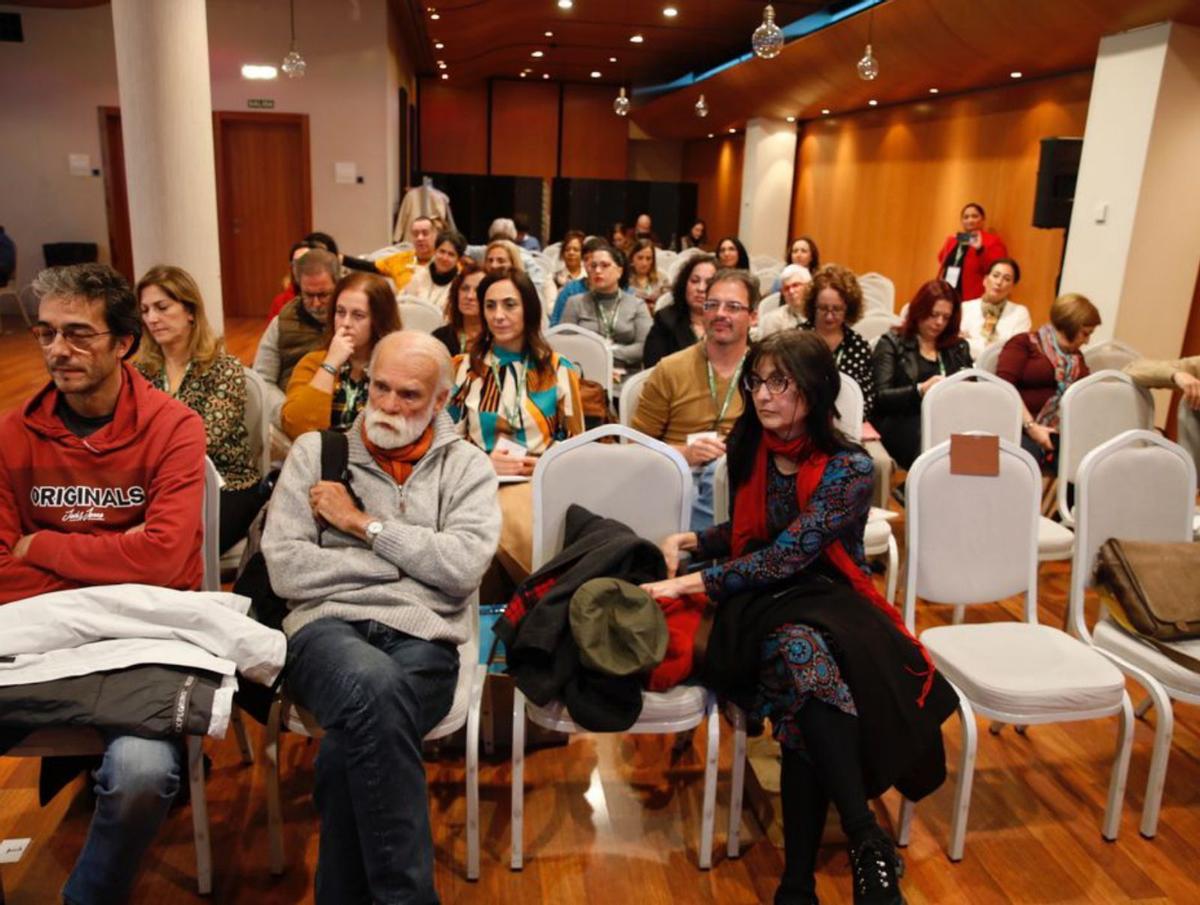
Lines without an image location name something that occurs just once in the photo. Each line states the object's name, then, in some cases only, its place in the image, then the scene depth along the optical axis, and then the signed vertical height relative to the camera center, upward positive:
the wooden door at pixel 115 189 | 10.38 +0.10
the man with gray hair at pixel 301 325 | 3.71 -0.46
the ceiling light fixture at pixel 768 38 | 5.40 +1.06
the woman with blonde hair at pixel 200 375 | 2.88 -0.53
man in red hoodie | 2.04 -0.59
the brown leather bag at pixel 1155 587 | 2.53 -0.93
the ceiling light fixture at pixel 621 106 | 10.87 +1.29
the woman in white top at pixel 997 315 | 5.71 -0.48
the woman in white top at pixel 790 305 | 5.15 -0.44
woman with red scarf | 2.09 -0.92
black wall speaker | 6.58 +0.39
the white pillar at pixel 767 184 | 13.61 +0.60
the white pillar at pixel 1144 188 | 5.80 +0.33
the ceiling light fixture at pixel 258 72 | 10.04 +1.39
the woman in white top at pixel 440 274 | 5.87 -0.39
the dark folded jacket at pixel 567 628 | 2.16 -0.95
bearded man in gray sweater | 1.93 -0.88
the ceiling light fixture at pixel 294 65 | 7.77 +1.14
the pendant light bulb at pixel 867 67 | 6.50 +1.10
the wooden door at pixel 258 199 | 10.42 +0.06
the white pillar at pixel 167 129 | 4.46 +0.34
